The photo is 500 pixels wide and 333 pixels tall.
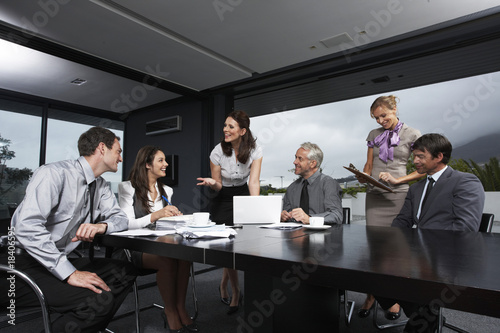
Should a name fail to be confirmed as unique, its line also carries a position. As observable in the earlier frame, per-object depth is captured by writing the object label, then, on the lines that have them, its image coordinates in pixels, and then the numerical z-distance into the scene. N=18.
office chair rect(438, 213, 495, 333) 1.92
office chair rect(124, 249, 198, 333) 2.19
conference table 0.70
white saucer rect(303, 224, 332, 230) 1.78
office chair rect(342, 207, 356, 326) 2.49
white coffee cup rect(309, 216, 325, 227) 1.81
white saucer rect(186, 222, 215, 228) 1.56
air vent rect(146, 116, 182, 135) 5.88
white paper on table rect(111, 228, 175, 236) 1.54
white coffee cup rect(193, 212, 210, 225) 1.62
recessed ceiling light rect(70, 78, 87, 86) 5.23
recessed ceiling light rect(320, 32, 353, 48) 3.56
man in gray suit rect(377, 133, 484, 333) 1.63
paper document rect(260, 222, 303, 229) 1.85
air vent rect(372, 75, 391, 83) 4.52
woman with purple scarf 2.63
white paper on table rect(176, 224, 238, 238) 1.39
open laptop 2.05
